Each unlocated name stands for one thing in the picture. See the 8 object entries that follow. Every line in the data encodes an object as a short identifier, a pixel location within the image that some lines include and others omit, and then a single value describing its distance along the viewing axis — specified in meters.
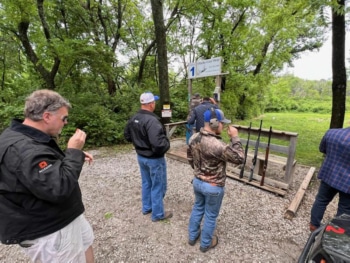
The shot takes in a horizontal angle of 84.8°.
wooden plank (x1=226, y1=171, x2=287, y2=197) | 3.50
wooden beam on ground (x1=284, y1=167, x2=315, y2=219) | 2.90
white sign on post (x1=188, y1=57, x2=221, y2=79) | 5.00
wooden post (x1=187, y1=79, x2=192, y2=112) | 6.03
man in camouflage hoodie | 1.94
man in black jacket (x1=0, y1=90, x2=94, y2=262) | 1.15
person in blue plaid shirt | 2.12
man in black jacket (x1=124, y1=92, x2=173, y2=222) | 2.48
